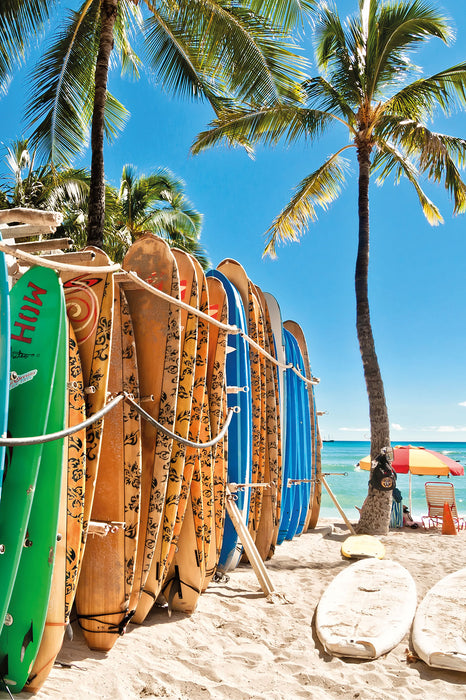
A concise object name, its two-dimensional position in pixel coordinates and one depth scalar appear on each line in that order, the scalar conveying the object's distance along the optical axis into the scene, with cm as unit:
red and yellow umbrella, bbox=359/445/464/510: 905
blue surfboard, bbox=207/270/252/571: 389
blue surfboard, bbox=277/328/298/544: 537
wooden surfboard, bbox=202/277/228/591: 350
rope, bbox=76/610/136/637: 244
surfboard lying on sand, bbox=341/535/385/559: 507
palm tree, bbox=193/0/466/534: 732
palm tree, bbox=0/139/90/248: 1266
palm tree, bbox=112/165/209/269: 1681
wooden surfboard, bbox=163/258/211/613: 311
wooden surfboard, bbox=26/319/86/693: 202
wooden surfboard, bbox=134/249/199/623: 282
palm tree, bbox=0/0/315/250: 654
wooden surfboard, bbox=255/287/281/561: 455
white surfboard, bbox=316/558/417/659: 261
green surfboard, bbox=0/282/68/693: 197
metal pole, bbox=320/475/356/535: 604
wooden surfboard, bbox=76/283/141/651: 246
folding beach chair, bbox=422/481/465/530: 899
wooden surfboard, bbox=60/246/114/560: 234
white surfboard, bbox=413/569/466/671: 245
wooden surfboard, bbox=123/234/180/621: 278
